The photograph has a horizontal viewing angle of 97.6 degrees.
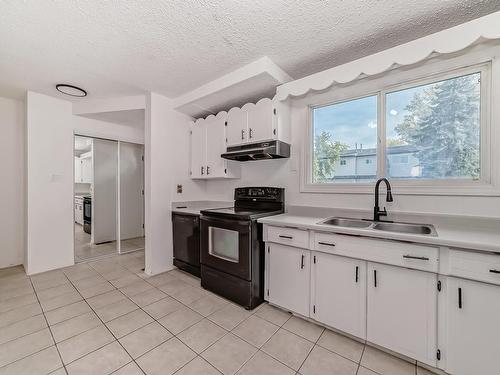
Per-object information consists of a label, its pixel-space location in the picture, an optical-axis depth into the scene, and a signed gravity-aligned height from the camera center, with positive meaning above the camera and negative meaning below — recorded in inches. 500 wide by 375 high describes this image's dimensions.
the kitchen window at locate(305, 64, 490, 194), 69.7 +18.4
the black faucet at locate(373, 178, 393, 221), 74.2 -7.0
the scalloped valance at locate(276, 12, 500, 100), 57.2 +40.6
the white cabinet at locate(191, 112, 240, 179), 116.5 +20.8
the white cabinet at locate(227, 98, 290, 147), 95.3 +29.6
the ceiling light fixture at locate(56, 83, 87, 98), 107.3 +49.5
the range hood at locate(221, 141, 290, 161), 93.8 +15.9
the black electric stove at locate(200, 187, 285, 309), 84.1 -25.5
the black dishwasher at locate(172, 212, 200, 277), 110.1 -28.7
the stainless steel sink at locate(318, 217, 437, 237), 70.3 -13.5
